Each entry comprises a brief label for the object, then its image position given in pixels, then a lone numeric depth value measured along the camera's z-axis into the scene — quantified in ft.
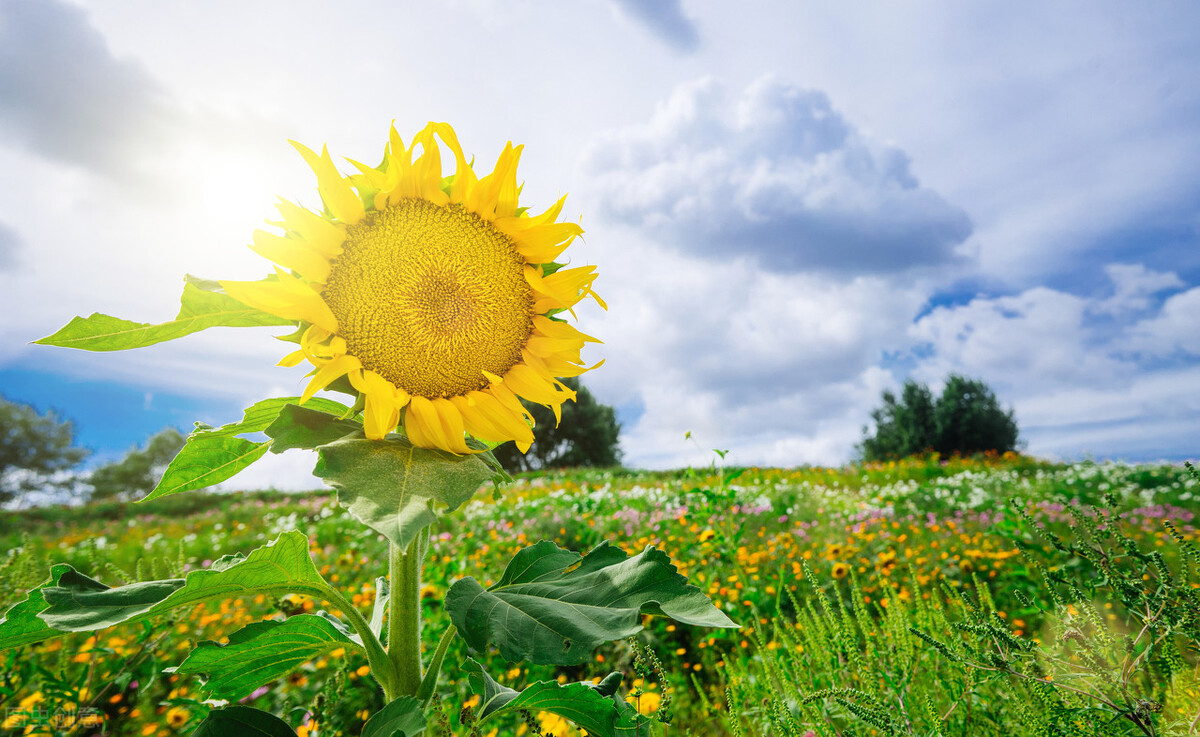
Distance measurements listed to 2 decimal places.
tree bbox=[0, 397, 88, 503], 80.48
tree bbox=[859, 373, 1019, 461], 74.64
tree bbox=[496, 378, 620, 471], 83.97
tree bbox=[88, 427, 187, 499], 83.61
